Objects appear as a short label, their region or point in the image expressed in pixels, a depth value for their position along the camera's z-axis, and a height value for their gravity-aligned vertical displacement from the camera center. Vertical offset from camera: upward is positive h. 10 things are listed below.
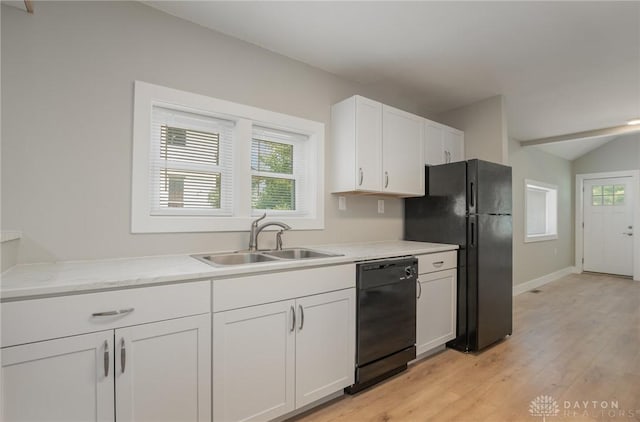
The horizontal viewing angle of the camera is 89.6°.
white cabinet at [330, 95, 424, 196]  2.65 +0.57
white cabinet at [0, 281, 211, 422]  1.17 -0.59
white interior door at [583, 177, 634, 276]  6.04 -0.18
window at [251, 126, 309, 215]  2.53 +0.34
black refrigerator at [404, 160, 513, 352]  2.78 -0.19
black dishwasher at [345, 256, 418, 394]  2.12 -0.73
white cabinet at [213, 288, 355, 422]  1.60 -0.79
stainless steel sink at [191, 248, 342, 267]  2.07 -0.30
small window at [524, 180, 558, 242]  5.64 +0.08
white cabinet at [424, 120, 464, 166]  3.25 +0.75
